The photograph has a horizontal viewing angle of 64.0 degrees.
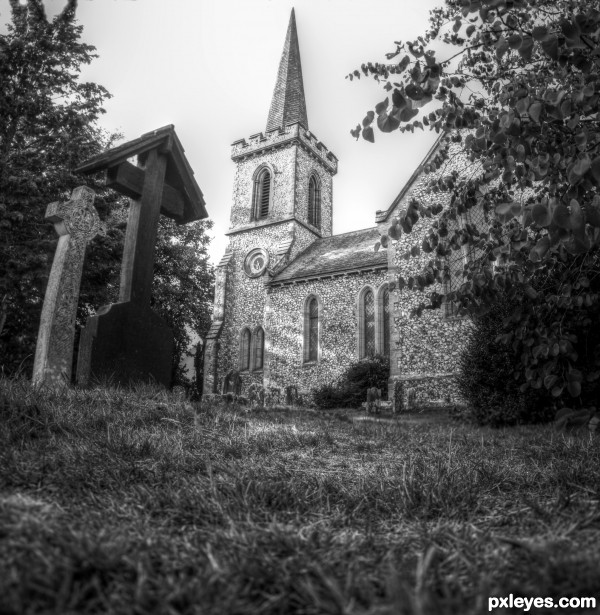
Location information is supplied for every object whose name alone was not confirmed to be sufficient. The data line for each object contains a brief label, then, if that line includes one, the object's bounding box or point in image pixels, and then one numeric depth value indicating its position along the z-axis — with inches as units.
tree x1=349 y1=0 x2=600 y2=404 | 87.4
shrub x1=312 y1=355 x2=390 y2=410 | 713.0
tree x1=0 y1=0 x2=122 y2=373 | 554.6
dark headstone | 223.5
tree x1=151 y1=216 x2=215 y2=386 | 1043.9
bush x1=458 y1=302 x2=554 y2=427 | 391.9
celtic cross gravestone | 239.8
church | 617.3
